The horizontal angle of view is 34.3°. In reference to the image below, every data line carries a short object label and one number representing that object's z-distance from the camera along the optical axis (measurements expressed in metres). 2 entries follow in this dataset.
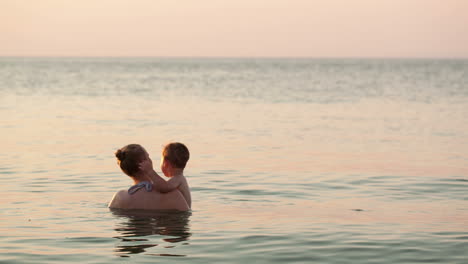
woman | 9.82
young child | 9.61
